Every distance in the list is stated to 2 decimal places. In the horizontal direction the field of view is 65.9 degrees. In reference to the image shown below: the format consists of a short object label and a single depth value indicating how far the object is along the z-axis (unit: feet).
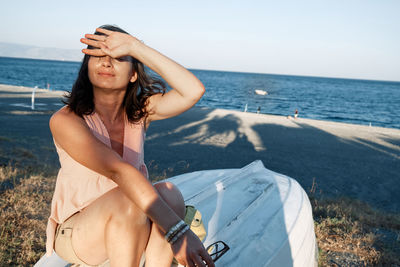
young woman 5.04
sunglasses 6.29
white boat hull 7.25
